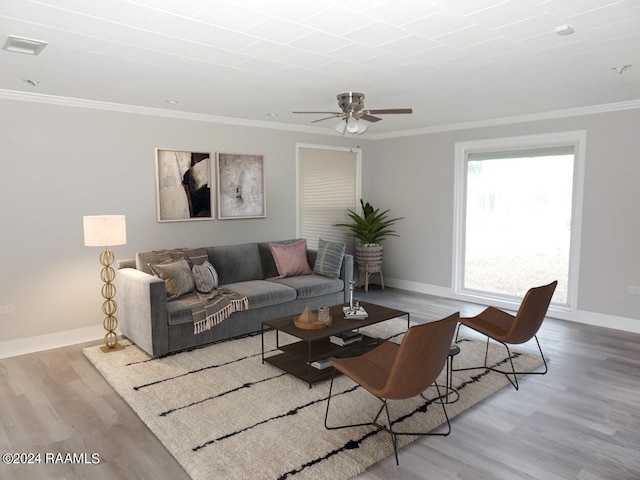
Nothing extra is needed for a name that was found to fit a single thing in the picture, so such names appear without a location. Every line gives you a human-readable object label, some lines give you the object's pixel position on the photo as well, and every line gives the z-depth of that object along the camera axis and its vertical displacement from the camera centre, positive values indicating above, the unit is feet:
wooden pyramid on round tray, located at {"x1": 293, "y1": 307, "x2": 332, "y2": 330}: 11.79 -3.16
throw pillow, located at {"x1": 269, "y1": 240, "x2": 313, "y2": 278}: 17.98 -2.22
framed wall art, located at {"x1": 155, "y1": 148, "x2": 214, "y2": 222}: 16.61 +0.81
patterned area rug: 8.11 -4.64
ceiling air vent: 9.06 +3.43
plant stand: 22.08 -3.23
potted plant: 21.98 -1.48
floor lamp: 13.29 -1.13
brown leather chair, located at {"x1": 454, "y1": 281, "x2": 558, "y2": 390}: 11.11 -3.19
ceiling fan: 13.48 +2.81
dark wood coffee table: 11.45 -3.96
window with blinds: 21.29 +0.75
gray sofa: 13.05 -3.11
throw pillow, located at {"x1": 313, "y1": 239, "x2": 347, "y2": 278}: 18.22 -2.25
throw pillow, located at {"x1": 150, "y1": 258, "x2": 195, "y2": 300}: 14.20 -2.33
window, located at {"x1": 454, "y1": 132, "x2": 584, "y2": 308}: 17.49 -0.44
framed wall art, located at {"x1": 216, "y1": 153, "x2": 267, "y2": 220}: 18.24 +0.85
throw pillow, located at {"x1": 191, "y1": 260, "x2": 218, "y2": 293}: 15.15 -2.49
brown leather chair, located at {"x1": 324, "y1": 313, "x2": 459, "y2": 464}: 7.96 -3.16
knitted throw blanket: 13.66 -3.22
